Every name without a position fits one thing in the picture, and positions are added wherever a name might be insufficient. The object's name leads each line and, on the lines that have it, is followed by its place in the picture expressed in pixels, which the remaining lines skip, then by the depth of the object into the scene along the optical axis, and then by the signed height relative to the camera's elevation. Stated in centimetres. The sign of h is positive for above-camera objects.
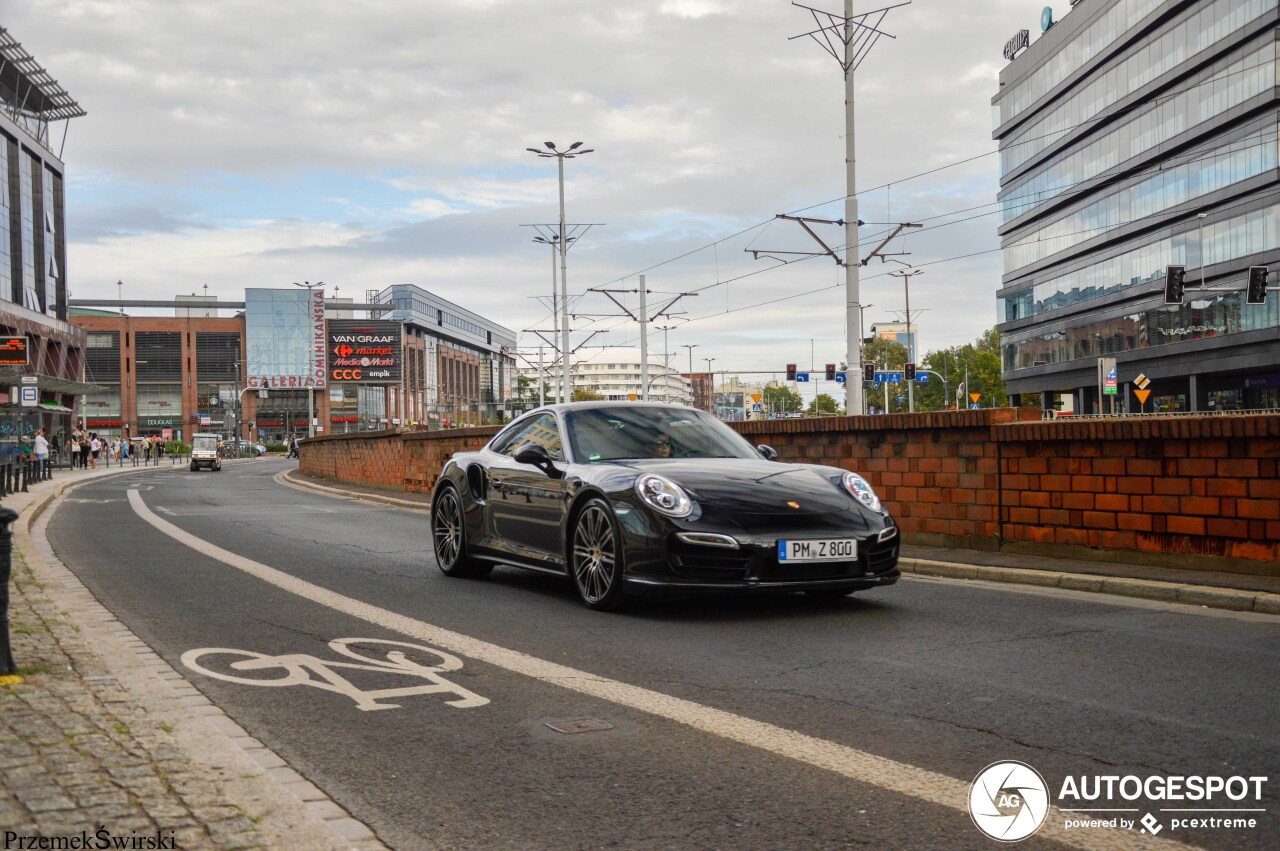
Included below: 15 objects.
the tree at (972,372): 12319 +527
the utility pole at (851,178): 2552 +527
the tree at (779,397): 19389 +435
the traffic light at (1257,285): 3247 +358
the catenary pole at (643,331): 4812 +396
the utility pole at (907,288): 6169 +811
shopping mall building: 11319 +658
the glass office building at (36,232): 6219 +1149
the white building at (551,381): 17862 +701
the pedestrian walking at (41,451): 3655 -46
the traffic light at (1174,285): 3378 +375
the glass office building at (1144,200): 5072 +1081
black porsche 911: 696 -54
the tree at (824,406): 16068 +239
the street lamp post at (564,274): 4659 +641
